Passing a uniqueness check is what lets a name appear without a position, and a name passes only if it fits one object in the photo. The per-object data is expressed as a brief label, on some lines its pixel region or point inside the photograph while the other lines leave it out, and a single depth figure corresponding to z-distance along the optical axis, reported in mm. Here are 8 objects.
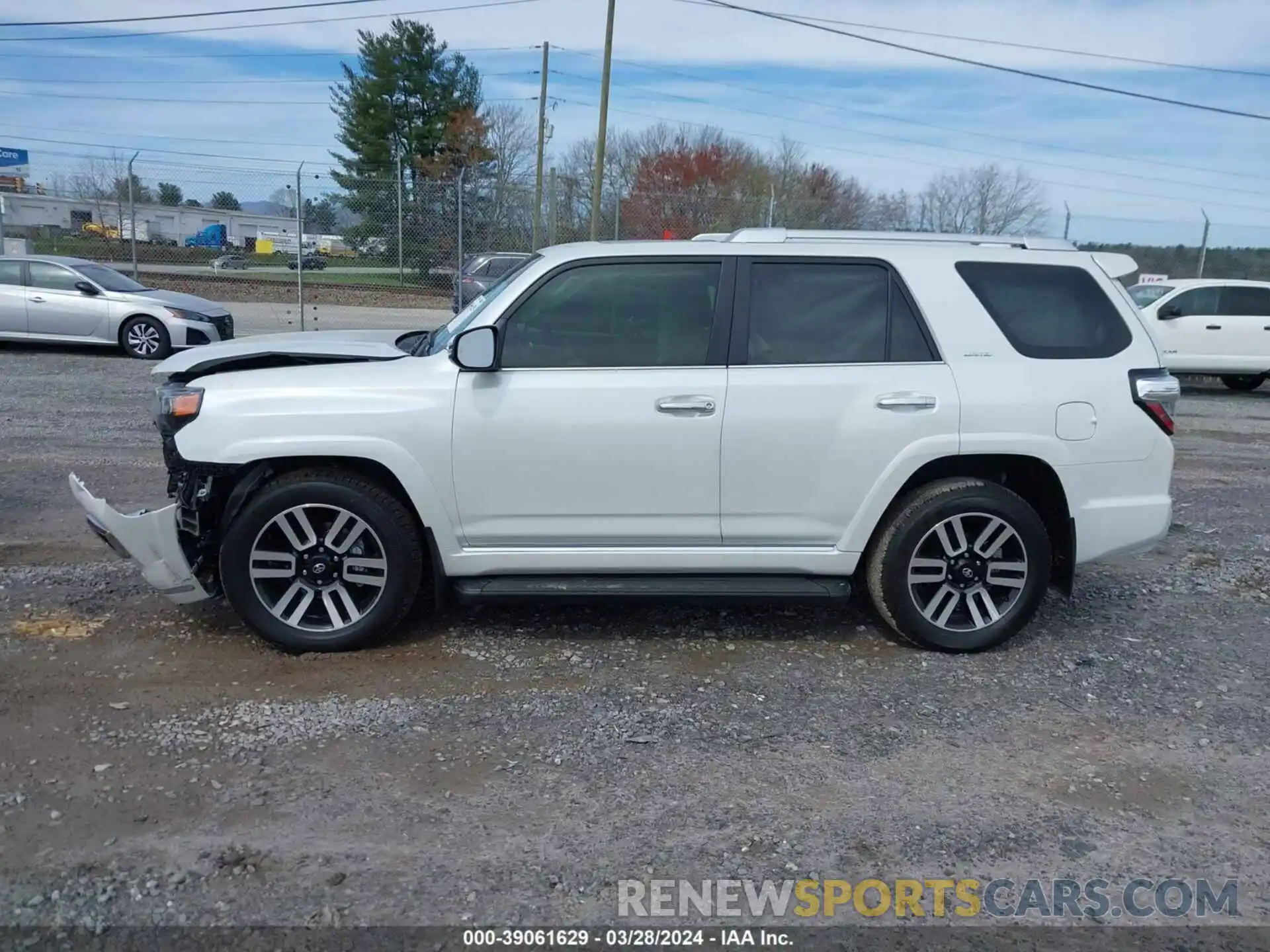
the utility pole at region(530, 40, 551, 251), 28562
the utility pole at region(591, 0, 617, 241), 21156
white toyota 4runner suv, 4422
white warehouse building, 20609
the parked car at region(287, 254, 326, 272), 18859
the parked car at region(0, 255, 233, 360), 13914
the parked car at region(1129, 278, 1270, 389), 14883
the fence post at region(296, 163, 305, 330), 17000
